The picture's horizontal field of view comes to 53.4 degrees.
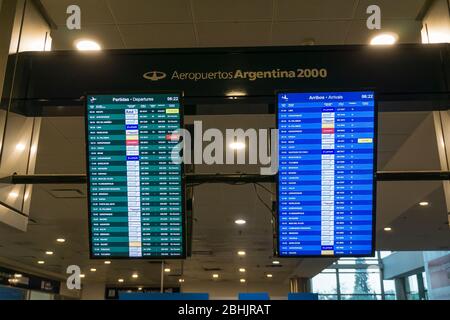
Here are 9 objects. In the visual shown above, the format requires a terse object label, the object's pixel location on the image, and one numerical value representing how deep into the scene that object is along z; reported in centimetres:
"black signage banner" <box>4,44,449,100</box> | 257
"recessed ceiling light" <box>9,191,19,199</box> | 261
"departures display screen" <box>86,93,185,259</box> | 242
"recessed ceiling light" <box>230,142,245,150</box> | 492
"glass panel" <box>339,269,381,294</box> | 2242
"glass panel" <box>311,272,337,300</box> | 2261
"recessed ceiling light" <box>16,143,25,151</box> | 272
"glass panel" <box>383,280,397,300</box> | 2238
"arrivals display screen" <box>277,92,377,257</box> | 238
